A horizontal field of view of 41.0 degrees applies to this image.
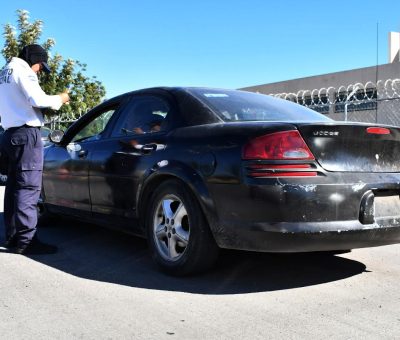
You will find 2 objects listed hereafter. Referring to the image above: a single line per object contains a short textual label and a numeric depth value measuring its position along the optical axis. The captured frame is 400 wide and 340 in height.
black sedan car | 3.56
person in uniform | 4.91
